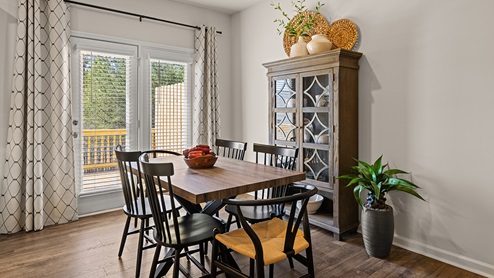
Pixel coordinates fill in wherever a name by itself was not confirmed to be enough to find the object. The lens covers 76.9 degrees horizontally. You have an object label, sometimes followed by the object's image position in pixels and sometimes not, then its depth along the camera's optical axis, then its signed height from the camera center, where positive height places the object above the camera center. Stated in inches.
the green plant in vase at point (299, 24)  129.1 +52.3
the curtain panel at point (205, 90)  170.4 +28.5
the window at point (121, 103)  141.1 +19.2
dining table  70.2 -10.0
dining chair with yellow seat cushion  60.3 -22.0
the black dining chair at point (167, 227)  68.2 -21.5
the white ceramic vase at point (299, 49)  128.0 +38.4
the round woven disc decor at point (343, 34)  120.7 +42.9
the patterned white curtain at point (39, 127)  121.8 +6.0
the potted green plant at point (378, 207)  98.7 -21.6
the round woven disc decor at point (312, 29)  130.0 +48.6
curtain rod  135.6 +61.6
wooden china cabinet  112.9 +7.4
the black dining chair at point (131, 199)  86.3 -16.9
